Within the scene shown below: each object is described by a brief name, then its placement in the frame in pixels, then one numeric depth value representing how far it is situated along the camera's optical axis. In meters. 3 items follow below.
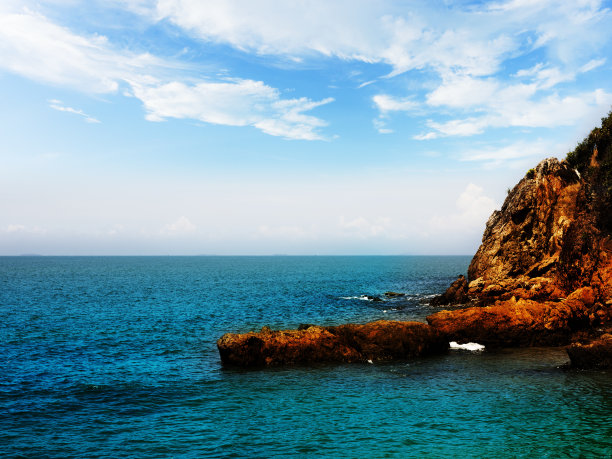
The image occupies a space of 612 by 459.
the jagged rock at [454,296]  60.88
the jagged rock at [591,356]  29.30
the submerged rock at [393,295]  77.19
